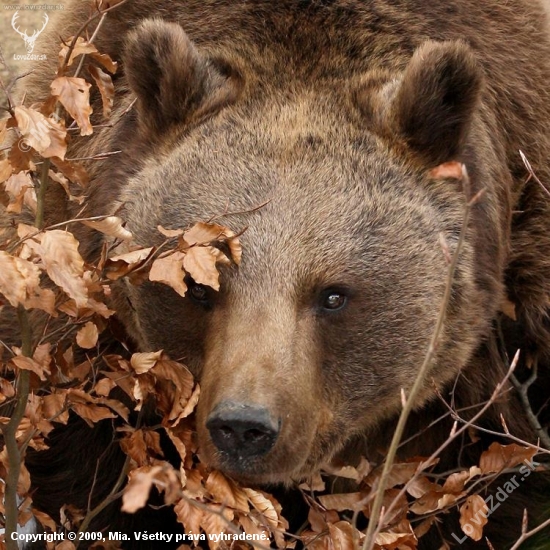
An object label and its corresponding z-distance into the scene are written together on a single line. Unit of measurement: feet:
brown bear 30.04
